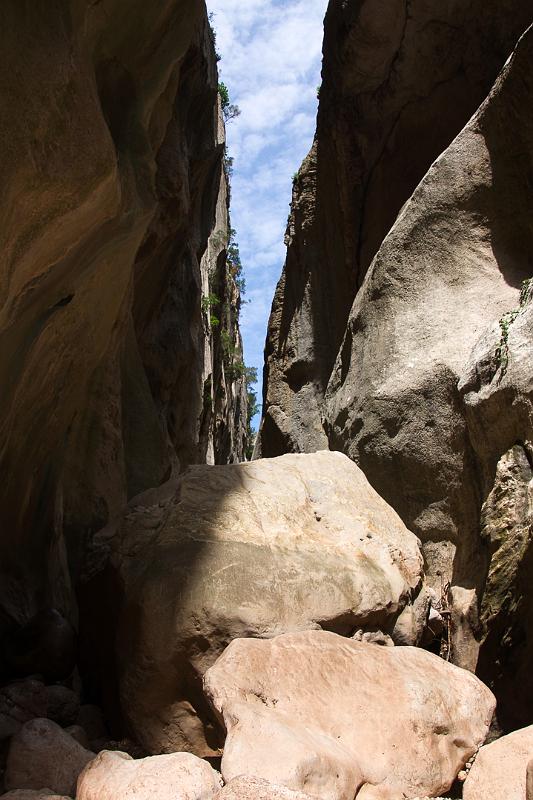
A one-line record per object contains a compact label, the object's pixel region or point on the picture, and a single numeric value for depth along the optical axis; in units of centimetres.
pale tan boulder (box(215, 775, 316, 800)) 250
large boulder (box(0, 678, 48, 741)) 396
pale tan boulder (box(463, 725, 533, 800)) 300
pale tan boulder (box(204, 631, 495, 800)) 294
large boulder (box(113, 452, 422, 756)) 401
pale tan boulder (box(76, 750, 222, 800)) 273
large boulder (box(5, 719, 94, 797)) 317
